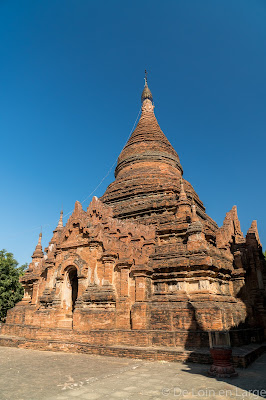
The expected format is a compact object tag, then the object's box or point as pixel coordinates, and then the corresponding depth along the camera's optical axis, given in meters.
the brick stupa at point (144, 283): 13.03
